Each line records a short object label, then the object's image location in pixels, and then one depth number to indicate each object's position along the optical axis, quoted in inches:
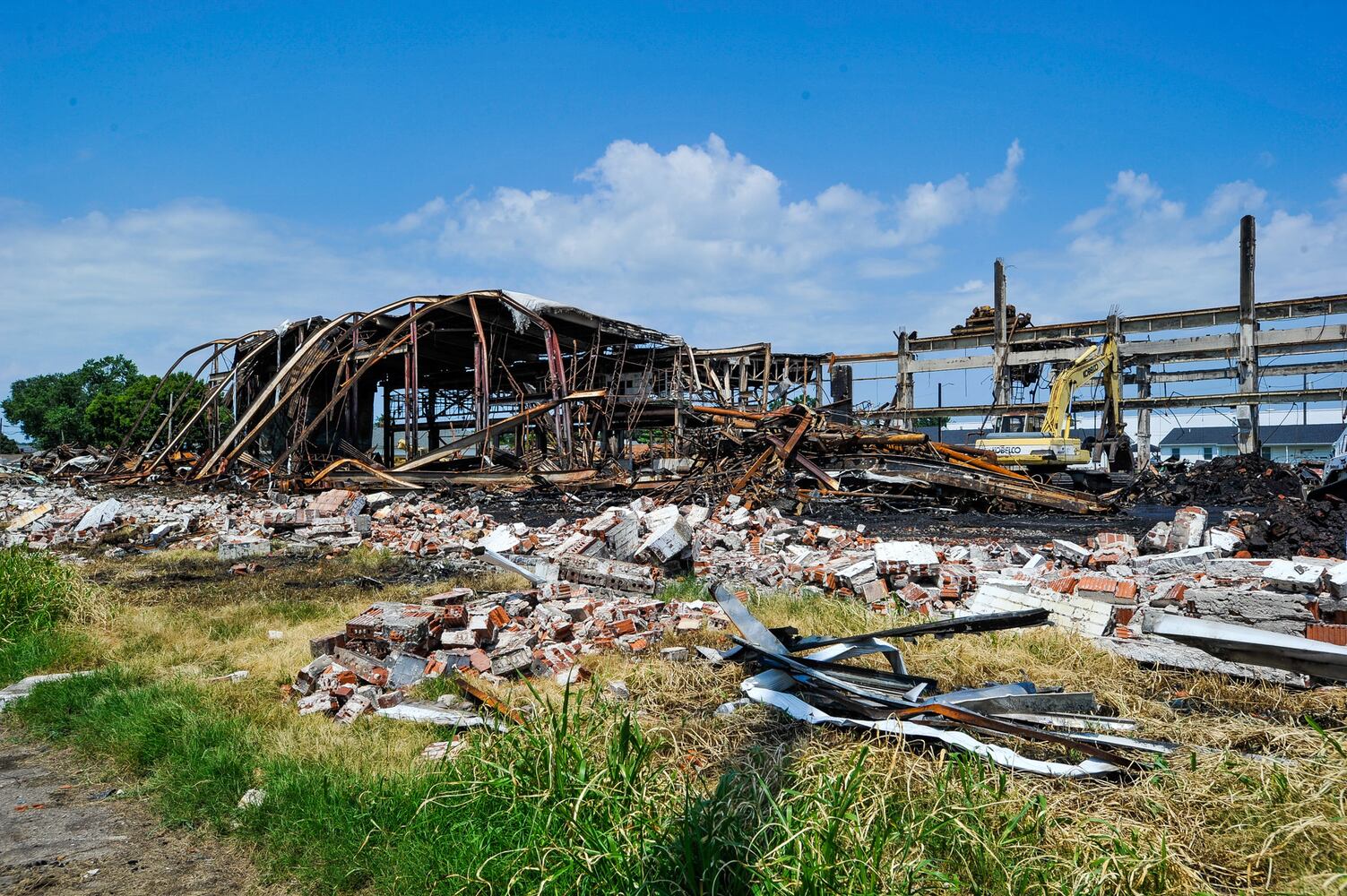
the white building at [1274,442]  1815.9
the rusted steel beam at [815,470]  608.1
